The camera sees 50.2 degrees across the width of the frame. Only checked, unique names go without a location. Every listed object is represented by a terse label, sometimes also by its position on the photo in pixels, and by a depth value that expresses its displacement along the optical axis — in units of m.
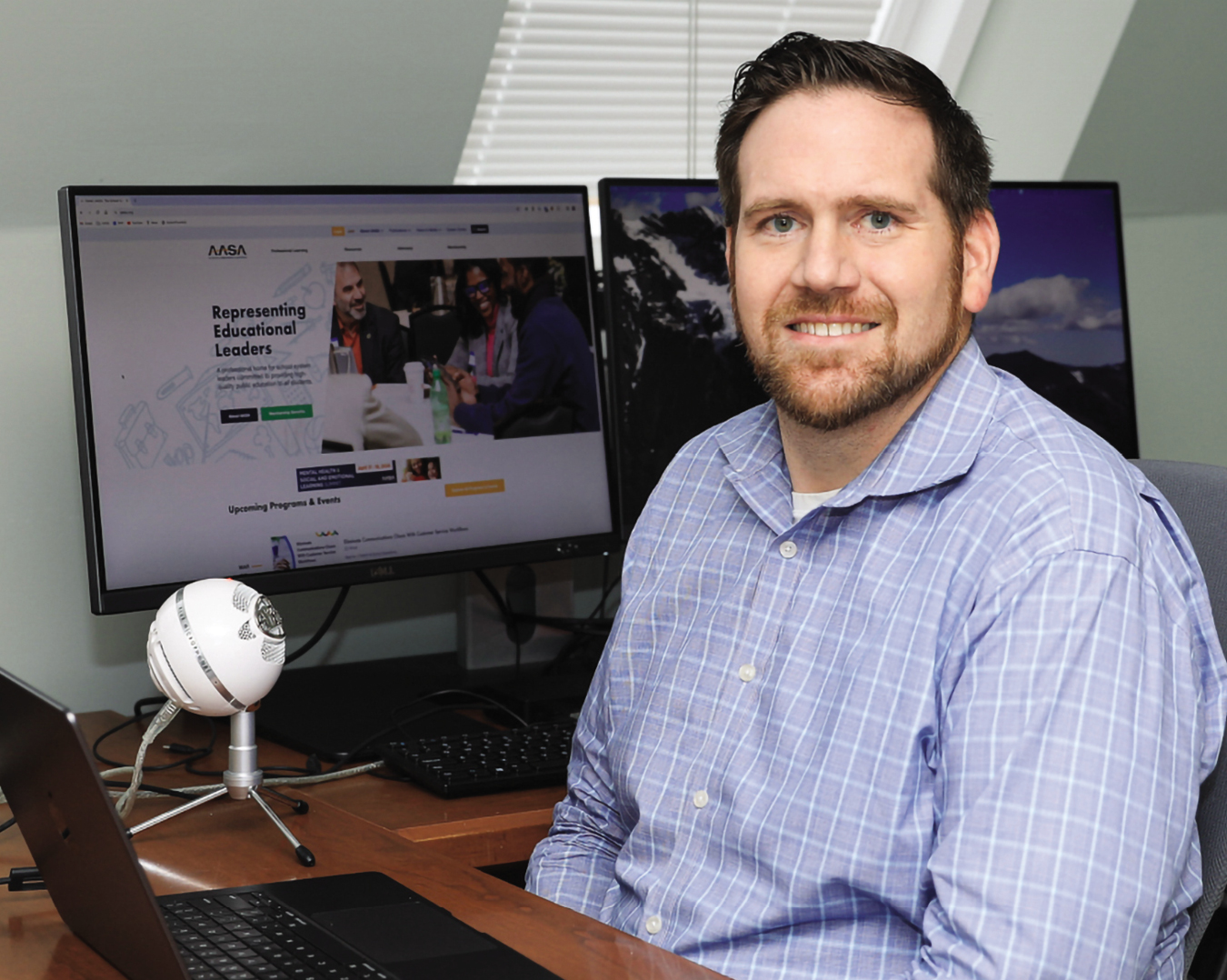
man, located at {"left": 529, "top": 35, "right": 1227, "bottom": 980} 0.92
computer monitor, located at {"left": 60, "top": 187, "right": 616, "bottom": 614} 1.49
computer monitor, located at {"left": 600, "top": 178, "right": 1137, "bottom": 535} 1.80
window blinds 2.18
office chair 1.05
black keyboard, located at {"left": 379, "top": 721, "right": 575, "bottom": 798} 1.38
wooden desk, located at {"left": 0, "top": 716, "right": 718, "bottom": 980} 0.92
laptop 0.81
